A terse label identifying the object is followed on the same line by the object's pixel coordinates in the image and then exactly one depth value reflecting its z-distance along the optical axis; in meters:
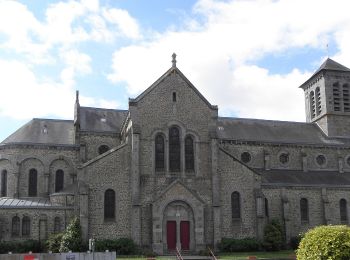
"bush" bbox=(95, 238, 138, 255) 36.56
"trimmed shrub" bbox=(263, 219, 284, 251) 39.72
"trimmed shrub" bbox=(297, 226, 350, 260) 18.67
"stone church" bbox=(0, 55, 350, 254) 38.31
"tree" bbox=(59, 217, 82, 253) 35.38
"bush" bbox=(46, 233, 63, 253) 36.34
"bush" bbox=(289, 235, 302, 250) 42.18
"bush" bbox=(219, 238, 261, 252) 38.69
